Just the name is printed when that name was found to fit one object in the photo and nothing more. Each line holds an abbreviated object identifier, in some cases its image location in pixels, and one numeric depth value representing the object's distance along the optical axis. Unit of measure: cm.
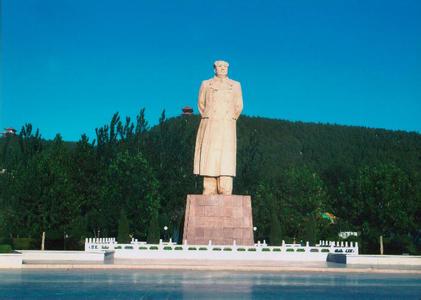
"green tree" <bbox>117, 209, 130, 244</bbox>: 2661
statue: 2284
